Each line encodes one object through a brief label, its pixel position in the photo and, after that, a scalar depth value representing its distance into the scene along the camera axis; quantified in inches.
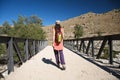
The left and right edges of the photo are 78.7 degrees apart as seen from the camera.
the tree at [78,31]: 1253.4
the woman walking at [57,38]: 99.0
